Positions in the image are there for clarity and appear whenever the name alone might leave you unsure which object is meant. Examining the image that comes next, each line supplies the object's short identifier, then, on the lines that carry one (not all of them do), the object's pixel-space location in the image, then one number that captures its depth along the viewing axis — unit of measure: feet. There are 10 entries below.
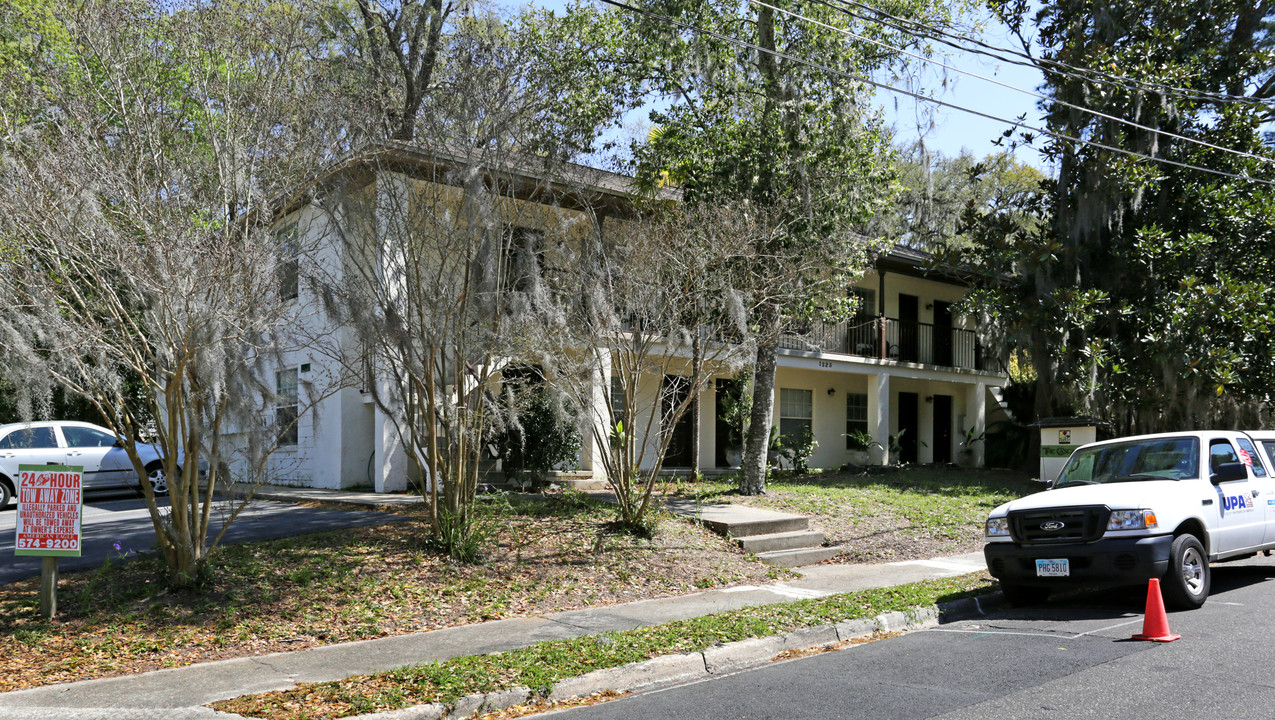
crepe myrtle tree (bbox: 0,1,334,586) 23.89
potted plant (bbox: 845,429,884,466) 77.41
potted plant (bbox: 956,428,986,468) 84.28
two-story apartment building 32.55
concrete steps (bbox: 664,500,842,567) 37.96
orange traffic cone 22.72
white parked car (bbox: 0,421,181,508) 48.70
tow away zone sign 24.17
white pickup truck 26.02
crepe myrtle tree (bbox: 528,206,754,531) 34.73
